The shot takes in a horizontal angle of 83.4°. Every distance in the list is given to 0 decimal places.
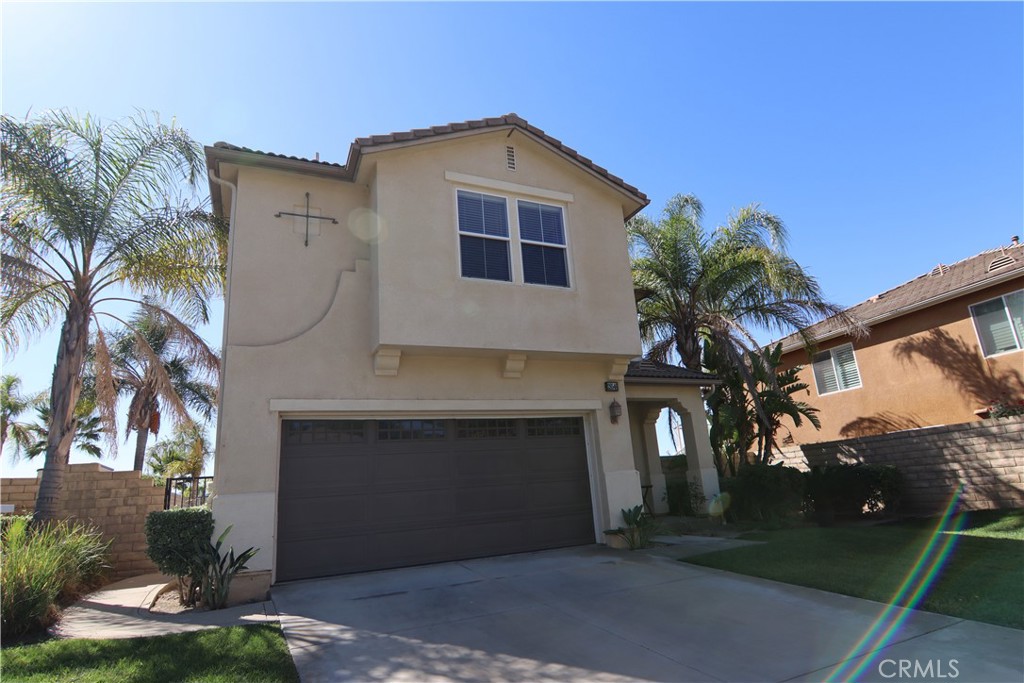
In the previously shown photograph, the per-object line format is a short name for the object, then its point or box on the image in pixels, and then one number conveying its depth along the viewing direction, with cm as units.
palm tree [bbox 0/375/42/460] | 2736
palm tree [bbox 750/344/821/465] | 1429
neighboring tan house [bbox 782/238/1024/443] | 1450
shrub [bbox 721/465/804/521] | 1273
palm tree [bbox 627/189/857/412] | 1578
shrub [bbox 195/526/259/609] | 707
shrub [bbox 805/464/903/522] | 1370
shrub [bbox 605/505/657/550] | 1001
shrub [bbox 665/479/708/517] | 1345
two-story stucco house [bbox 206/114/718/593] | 852
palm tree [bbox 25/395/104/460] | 2784
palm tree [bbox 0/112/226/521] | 927
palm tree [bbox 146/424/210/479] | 2844
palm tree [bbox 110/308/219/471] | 1148
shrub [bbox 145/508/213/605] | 714
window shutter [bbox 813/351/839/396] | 1917
